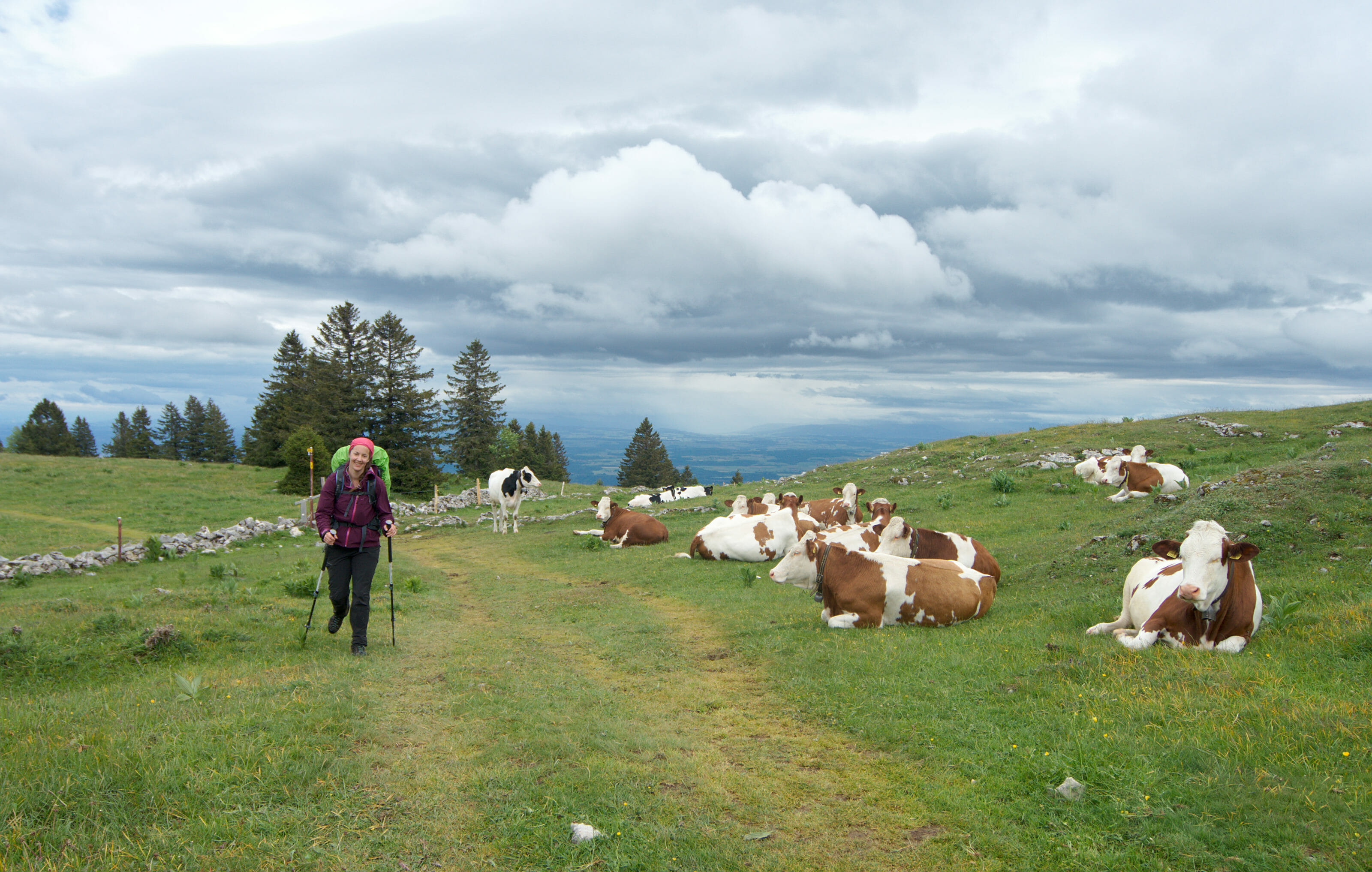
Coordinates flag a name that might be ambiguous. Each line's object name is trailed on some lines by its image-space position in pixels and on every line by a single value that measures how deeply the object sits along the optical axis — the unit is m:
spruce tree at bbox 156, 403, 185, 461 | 103.44
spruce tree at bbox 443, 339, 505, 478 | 77.94
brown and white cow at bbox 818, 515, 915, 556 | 14.12
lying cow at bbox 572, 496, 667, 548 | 23.47
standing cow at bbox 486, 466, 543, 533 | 28.91
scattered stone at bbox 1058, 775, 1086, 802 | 5.72
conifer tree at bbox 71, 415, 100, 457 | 108.62
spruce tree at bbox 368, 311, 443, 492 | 48.53
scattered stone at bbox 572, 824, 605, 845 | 5.25
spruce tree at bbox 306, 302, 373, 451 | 49.75
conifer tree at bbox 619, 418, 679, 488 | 94.62
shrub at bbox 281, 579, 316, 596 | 14.66
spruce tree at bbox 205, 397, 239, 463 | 102.44
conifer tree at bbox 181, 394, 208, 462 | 102.50
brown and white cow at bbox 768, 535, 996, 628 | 11.75
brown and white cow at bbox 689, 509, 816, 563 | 19.72
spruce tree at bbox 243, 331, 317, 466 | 62.59
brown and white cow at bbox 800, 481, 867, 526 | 21.30
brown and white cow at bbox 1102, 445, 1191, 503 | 22.34
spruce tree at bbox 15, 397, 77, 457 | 90.62
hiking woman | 9.84
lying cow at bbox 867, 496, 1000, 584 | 14.08
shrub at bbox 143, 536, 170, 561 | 21.80
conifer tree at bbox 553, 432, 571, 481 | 101.71
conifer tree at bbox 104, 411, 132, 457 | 104.00
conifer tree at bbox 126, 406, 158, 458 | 99.00
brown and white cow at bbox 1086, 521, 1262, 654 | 8.53
